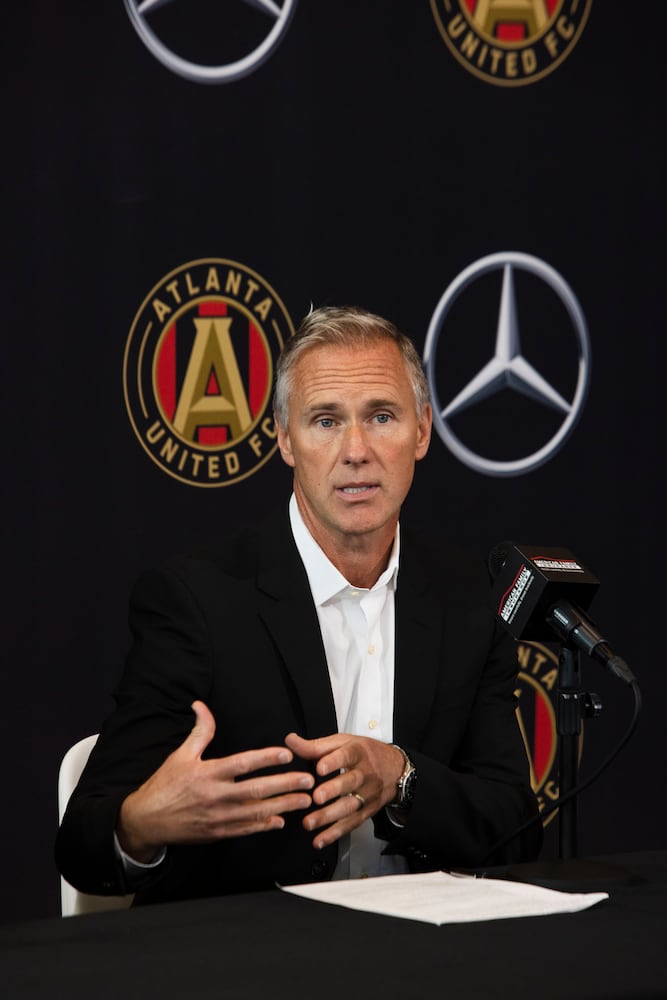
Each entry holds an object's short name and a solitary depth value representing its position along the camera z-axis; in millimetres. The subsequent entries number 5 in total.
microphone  3208
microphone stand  3208
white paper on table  3100
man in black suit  3320
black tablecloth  2946
